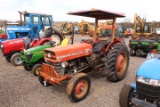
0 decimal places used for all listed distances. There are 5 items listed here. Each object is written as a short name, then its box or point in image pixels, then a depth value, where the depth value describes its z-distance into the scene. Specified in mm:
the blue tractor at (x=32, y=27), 6756
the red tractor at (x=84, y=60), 2695
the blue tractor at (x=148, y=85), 1853
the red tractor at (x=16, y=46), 4944
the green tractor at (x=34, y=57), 3949
